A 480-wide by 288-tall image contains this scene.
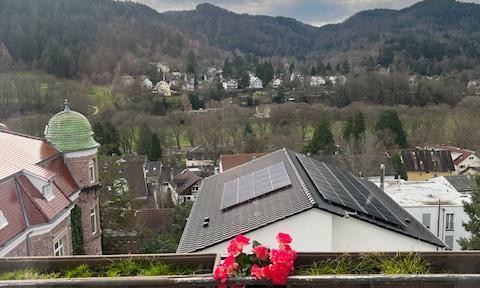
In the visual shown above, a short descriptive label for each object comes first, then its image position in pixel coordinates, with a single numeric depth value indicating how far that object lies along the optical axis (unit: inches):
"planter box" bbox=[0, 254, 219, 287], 208.2
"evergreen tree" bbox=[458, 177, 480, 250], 745.0
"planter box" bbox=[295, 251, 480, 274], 208.7
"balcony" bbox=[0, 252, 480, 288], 182.4
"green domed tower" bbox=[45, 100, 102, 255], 674.8
